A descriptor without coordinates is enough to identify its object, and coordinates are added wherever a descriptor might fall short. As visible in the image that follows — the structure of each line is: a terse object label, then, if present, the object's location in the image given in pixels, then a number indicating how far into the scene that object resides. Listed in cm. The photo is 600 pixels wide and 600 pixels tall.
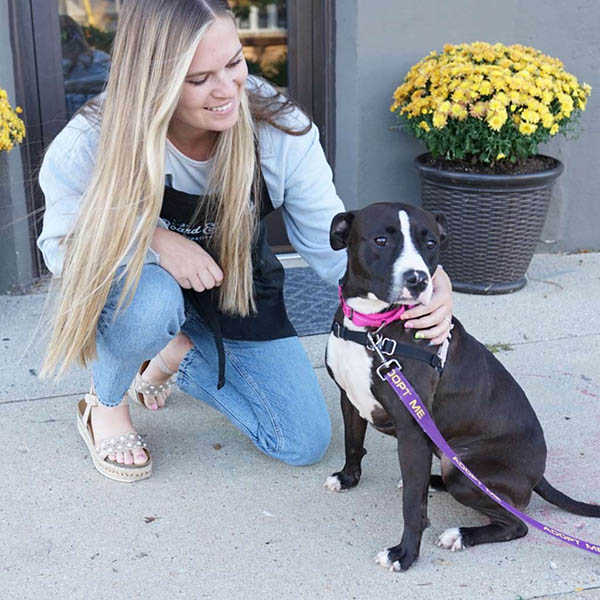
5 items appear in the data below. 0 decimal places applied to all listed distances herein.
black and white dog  246
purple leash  243
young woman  258
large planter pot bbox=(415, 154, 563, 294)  450
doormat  430
